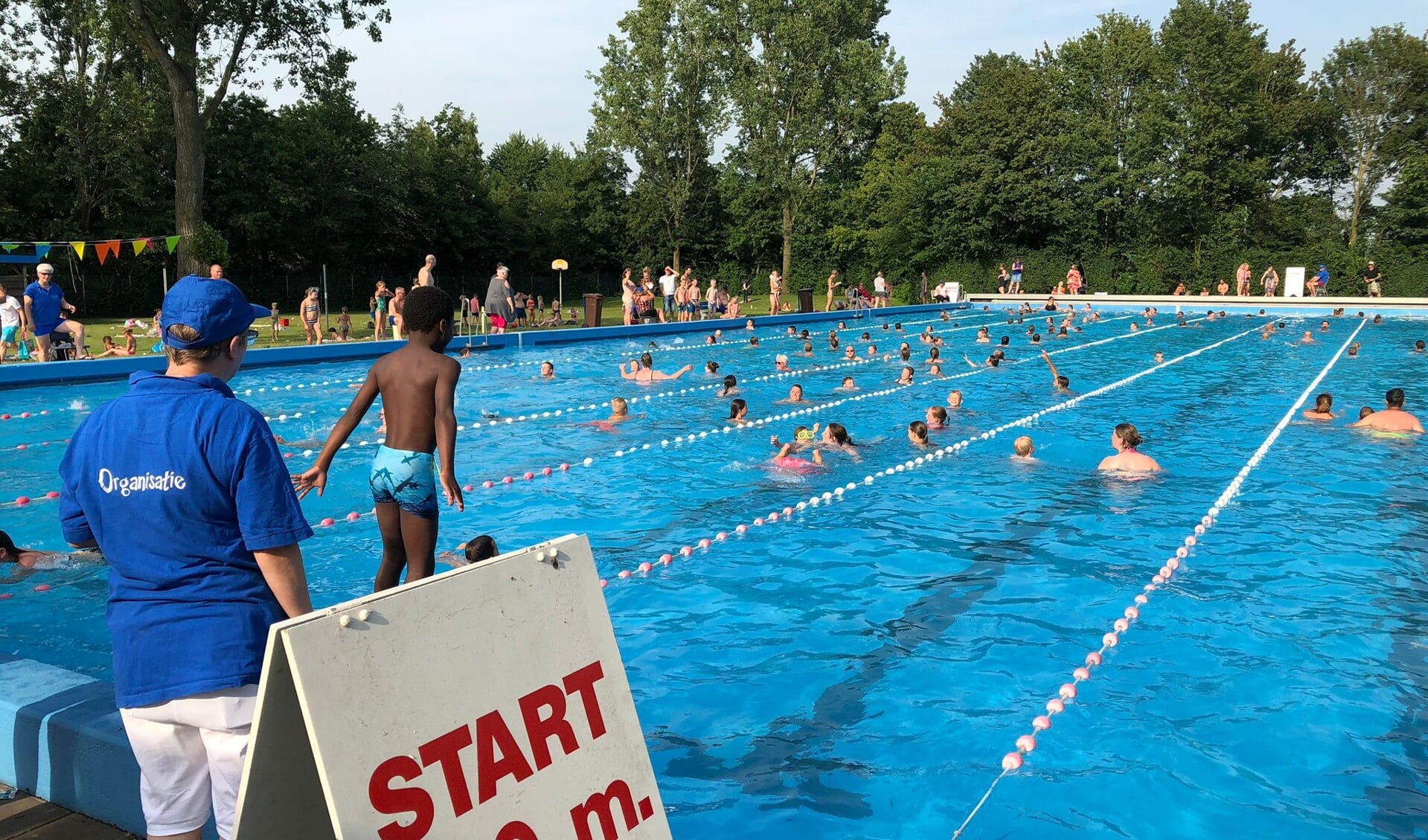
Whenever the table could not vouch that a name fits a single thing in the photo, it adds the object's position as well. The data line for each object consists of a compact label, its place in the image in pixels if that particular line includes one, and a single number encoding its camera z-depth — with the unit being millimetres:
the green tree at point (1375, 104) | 44500
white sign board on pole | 37219
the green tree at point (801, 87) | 44281
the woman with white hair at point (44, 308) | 15047
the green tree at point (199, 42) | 23922
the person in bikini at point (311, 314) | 20562
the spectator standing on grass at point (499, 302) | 22328
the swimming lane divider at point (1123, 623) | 4578
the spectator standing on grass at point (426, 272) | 16766
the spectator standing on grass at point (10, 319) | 15602
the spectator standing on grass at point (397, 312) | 20291
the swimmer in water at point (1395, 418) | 11719
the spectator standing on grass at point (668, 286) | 28641
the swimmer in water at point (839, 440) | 10930
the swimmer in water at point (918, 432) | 11359
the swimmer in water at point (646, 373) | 16703
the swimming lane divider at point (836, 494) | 7545
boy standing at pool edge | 4539
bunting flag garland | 19875
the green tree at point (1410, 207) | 39125
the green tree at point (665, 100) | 43875
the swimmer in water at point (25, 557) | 6809
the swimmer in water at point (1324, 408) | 12945
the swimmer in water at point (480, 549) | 5879
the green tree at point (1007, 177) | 43062
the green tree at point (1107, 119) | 42500
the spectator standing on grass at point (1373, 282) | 36688
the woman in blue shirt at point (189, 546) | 2166
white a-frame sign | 1891
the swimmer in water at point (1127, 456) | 10180
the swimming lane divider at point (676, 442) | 10038
